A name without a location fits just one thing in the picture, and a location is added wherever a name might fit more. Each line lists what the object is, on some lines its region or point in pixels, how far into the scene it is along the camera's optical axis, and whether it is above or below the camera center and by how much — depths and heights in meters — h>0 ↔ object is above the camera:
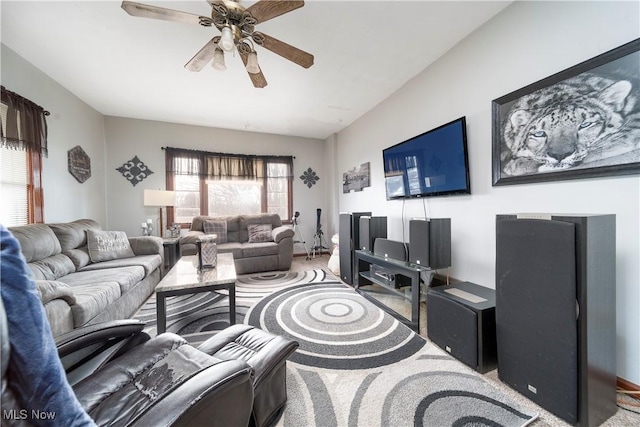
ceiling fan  1.45 +1.28
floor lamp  3.76 +0.27
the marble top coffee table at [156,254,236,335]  1.84 -0.57
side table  3.62 -0.60
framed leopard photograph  1.30 +0.54
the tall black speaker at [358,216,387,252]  2.93 -0.27
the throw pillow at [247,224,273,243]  4.22 -0.39
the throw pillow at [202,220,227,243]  4.11 -0.27
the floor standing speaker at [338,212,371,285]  3.19 -0.42
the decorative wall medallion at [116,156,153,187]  4.05 +0.79
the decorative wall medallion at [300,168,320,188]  5.24 +0.77
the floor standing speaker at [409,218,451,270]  2.16 -0.33
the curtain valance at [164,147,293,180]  4.31 +0.97
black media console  2.07 -0.76
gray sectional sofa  1.59 -0.56
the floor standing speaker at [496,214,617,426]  1.12 -0.57
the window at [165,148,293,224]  4.39 +0.59
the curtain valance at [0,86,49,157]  2.22 +0.96
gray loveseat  3.76 -0.52
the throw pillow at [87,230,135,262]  2.76 -0.38
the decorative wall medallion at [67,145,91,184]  3.10 +0.74
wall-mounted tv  2.21 +0.49
